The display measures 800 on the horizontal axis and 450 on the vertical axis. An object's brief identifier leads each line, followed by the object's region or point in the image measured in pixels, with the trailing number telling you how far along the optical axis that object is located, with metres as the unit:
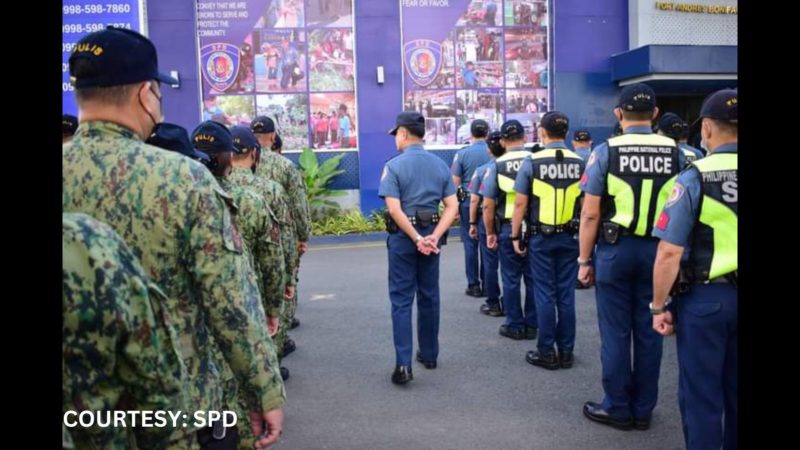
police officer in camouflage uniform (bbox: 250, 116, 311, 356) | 6.43
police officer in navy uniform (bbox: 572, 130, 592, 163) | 8.66
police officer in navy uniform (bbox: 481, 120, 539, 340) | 6.59
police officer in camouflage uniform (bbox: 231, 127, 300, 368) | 4.48
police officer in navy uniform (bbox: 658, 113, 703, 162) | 7.03
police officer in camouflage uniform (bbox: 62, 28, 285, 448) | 2.07
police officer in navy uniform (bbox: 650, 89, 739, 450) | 3.21
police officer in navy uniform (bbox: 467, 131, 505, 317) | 7.55
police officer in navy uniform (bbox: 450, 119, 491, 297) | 8.51
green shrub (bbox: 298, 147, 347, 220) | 13.85
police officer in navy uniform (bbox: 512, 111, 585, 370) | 5.68
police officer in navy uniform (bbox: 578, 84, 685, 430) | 4.26
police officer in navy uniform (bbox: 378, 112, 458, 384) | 5.37
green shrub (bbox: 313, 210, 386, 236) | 13.77
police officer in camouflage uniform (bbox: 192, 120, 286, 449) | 3.54
